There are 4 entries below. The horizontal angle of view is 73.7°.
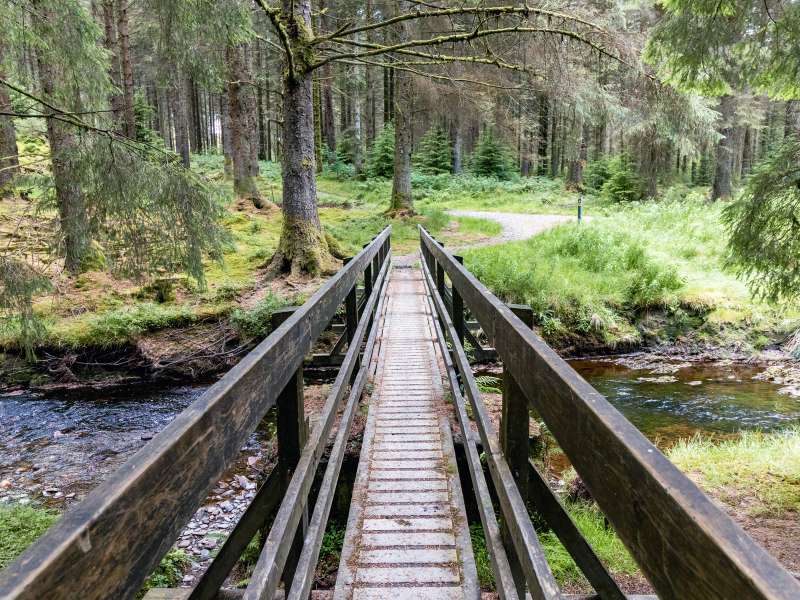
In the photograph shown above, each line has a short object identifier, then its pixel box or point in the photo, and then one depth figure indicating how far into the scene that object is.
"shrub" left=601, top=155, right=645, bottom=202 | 24.34
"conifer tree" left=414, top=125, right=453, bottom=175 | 35.31
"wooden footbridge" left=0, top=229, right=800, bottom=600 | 0.88
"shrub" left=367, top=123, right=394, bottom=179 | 31.69
